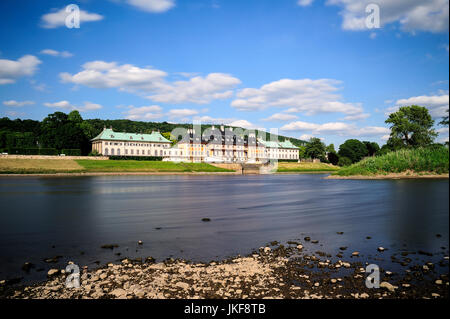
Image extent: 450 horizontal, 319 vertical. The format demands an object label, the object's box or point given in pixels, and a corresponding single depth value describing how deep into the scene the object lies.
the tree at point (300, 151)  138.66
